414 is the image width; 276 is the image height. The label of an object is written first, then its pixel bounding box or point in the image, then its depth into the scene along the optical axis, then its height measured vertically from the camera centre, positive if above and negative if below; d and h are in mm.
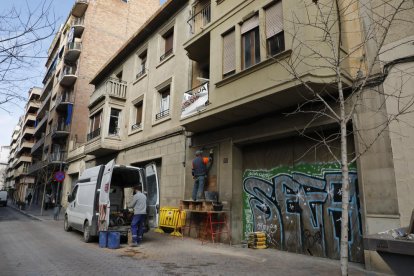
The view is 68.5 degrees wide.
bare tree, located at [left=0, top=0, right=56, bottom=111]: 5727 +2754
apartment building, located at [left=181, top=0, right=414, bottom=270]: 6719 +1833
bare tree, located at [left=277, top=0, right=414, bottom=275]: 6789 +3383
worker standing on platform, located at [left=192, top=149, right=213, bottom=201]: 10875 +893
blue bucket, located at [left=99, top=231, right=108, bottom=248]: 8750 -1260
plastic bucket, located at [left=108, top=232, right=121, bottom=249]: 8578 -1259
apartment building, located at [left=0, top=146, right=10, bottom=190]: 107188 +8929
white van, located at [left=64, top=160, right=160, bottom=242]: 9242 -140
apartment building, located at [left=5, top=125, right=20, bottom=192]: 81188 +11042
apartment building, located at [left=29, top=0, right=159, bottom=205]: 29625 +14087
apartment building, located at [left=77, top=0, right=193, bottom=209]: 13602 +5072
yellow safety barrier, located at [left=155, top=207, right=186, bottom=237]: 11609 -893
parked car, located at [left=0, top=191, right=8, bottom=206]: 36122 -595
